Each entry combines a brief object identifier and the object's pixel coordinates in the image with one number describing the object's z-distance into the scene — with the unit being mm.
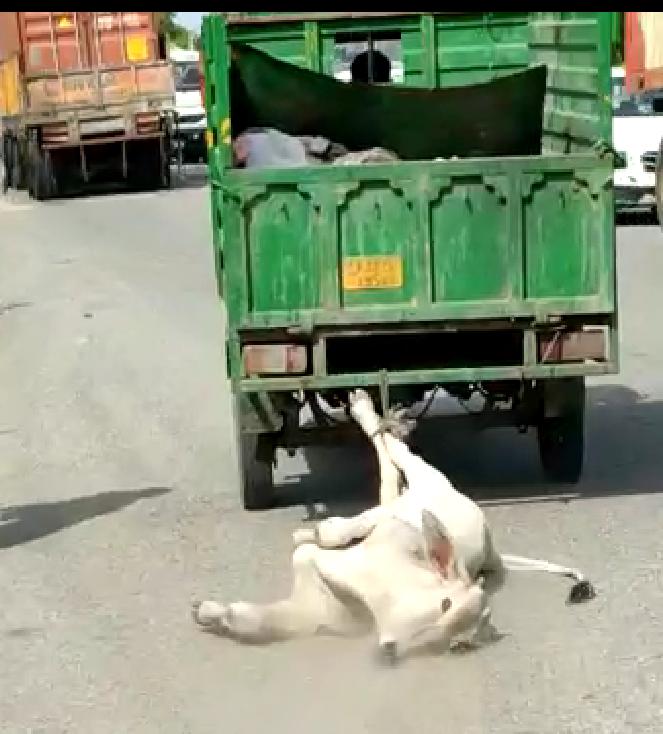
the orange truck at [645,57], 21062
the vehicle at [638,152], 21312
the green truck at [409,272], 7574
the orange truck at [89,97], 31875
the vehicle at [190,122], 41031
